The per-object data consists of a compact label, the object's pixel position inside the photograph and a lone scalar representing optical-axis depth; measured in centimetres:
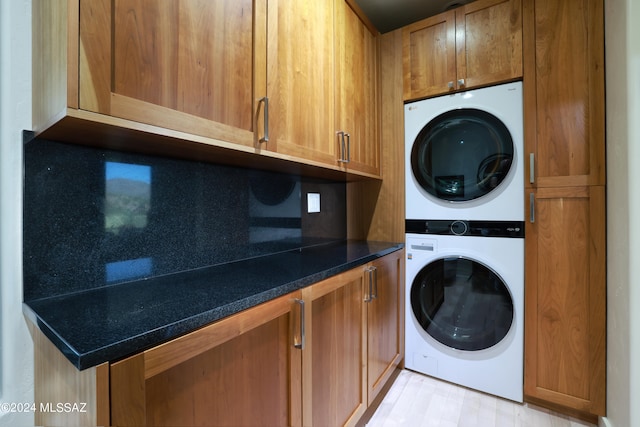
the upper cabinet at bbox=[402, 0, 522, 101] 158
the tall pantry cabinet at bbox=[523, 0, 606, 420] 139
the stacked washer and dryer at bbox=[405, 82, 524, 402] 157
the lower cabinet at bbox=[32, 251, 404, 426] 54
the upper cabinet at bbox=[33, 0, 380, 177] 64
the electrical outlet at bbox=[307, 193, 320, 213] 179
